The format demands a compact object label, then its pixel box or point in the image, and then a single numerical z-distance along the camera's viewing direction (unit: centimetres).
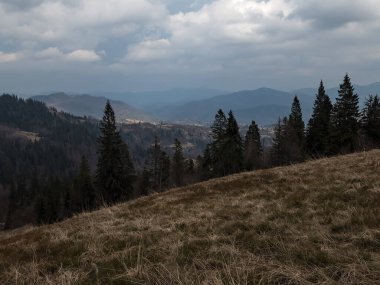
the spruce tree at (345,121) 5947
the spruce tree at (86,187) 8069
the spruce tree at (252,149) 7746
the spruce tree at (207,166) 7848
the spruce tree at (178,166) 8338
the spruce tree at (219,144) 7231
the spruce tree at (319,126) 6862
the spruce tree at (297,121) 7852
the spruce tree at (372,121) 6544
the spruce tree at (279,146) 7606
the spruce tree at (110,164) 6306
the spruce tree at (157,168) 7425
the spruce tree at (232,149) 7112
